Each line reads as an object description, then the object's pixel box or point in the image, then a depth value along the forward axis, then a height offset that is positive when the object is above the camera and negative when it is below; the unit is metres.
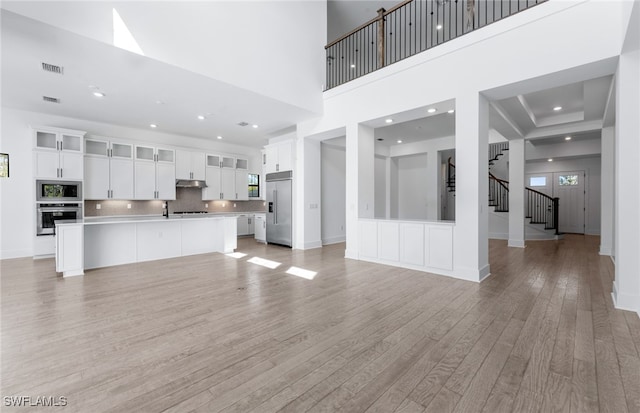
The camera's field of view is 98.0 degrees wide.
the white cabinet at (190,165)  8.21 +1.20
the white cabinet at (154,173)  7.50 +0.87
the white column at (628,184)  3.00 +0.21
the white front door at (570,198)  10.04 +0.19
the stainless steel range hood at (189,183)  8.32 +0.64
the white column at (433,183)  9.26 +0.71
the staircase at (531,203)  8.98 +0.03
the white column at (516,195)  7.41 +0.24
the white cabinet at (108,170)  6.75 +0.87
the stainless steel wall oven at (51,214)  6.03 -0.22
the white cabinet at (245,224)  9.56 -0.70
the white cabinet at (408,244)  4.51 -0.71
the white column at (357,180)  5.82 +0.51
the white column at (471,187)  4.16 +0.27
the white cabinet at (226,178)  8.91 +0.88
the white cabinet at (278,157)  7.29 +1.29
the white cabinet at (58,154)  6.05 +1.14
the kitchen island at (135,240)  4.55 -0.71
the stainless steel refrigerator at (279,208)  7.29 -0.10
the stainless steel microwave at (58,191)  6.05 +0.30
